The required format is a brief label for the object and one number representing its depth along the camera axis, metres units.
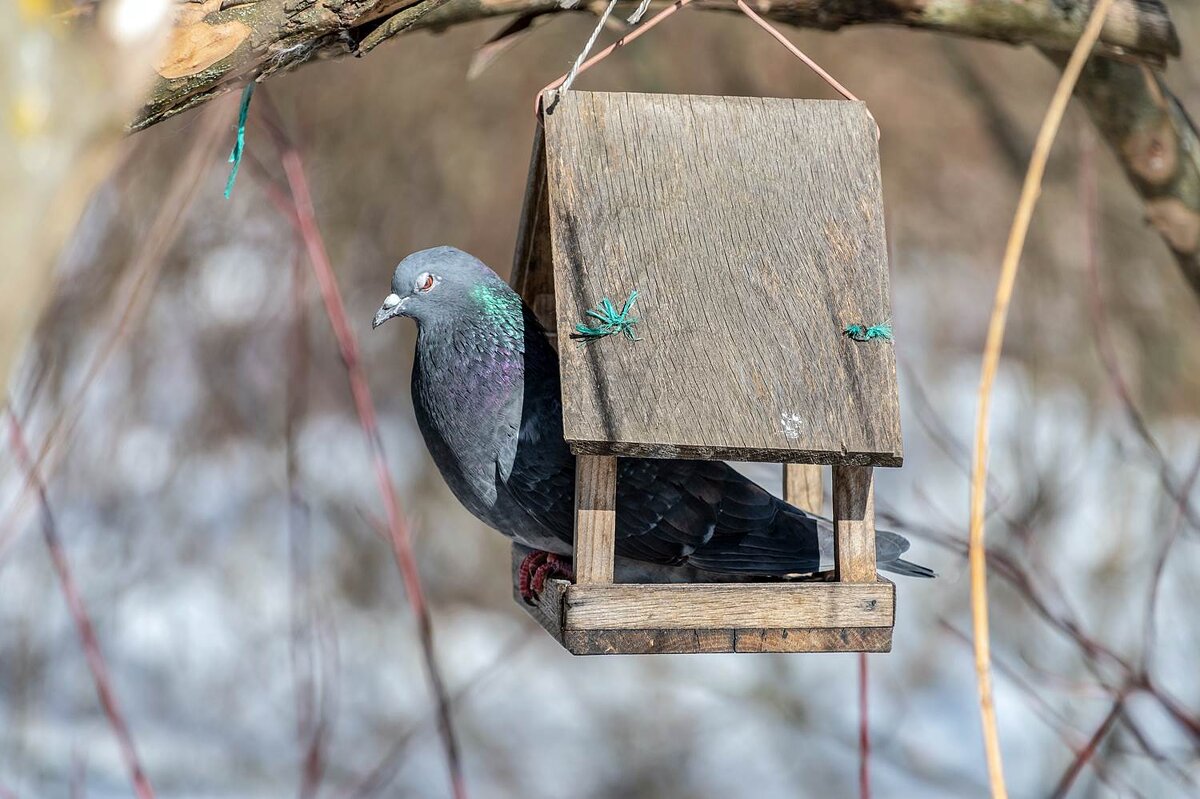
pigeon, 4.17
